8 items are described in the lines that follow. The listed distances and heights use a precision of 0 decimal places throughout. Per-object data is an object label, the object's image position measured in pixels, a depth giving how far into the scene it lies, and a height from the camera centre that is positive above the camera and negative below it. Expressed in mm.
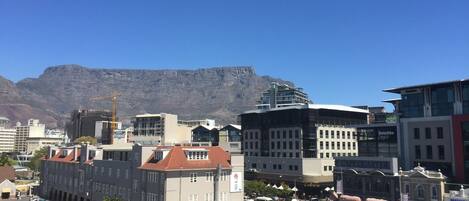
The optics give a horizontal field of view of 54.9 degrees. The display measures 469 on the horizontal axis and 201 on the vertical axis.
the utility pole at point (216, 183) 71125 -5993
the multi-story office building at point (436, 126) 83500 +4353
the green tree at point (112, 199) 82212 -9494
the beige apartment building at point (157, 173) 76812 -4912
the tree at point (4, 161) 182550 -6176
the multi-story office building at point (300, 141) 130000 +2164
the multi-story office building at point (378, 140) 99900 +1945
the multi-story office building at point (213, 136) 195612 +4747
